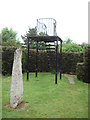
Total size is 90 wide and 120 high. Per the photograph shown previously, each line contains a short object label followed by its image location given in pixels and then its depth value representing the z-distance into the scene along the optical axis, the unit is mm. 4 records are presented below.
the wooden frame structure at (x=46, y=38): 6345
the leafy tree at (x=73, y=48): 12887
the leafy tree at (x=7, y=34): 20883
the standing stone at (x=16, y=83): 3316
